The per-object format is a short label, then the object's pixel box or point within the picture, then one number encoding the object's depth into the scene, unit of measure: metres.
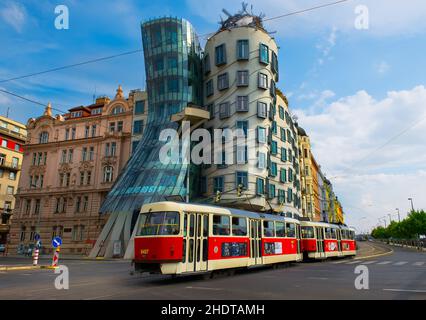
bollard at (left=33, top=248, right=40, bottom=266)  23.11
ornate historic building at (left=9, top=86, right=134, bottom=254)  49.06
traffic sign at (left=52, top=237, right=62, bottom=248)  20.05
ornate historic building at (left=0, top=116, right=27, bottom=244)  66.88
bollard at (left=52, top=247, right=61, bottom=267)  21.62
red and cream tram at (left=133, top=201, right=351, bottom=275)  13.73
